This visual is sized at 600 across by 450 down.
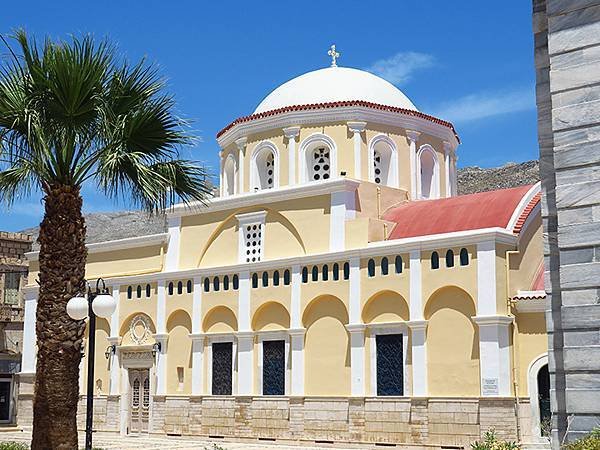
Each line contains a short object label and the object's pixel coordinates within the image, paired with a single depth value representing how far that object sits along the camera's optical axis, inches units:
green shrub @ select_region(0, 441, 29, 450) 600.7
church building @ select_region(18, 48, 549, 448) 819.4
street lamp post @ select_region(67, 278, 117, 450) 491.2
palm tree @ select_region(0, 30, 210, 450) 502.0
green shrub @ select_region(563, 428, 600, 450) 304.0
